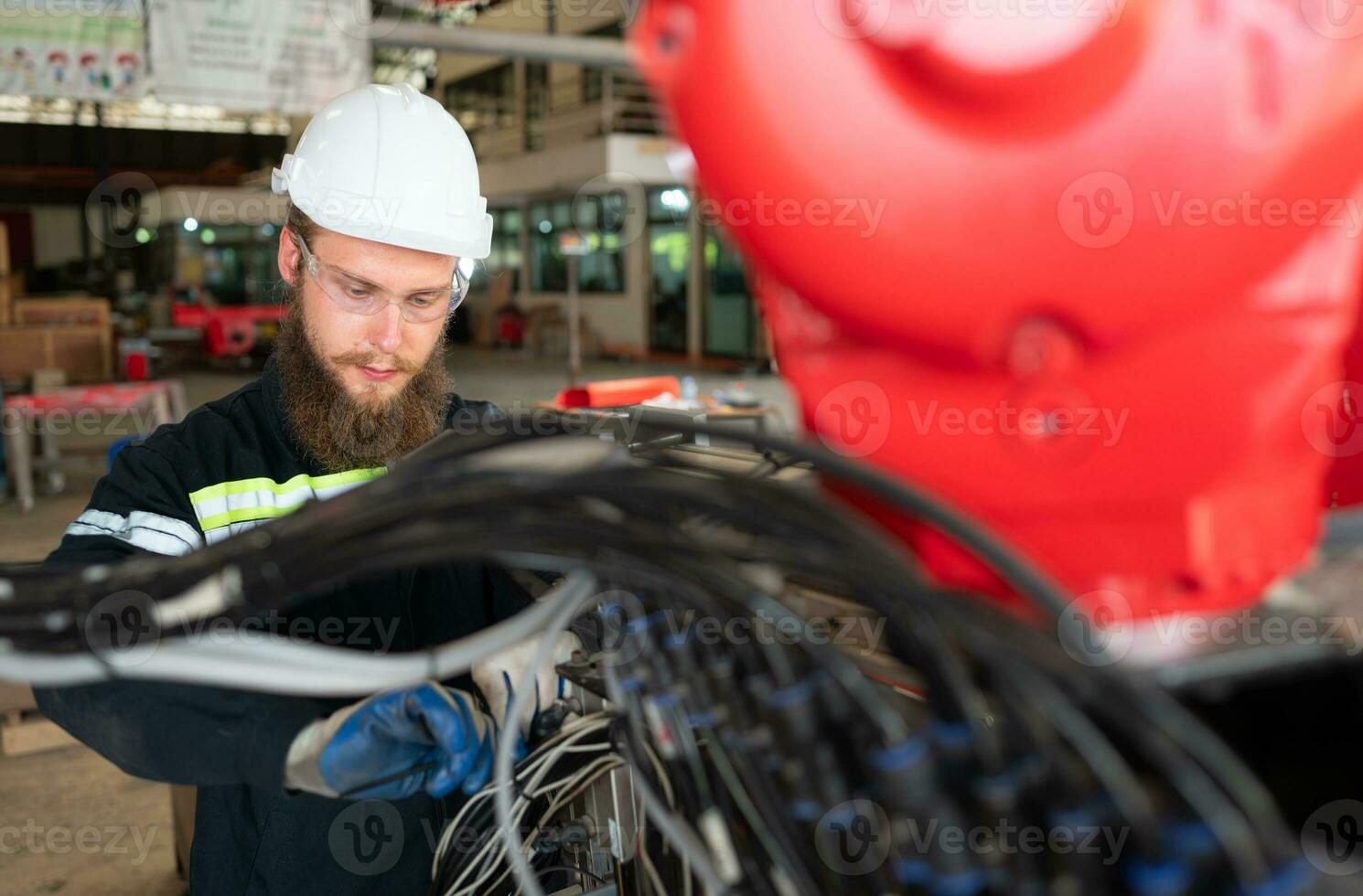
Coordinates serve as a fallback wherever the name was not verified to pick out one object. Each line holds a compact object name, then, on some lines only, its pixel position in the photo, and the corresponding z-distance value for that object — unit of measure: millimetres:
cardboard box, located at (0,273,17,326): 7094
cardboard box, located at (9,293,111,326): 7387
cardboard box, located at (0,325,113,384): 6884
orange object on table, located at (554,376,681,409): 4016
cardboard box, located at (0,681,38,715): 2869
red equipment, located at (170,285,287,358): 13109
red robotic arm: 490
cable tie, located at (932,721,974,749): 450
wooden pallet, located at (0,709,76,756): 3084
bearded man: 1322
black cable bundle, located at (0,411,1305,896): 415
